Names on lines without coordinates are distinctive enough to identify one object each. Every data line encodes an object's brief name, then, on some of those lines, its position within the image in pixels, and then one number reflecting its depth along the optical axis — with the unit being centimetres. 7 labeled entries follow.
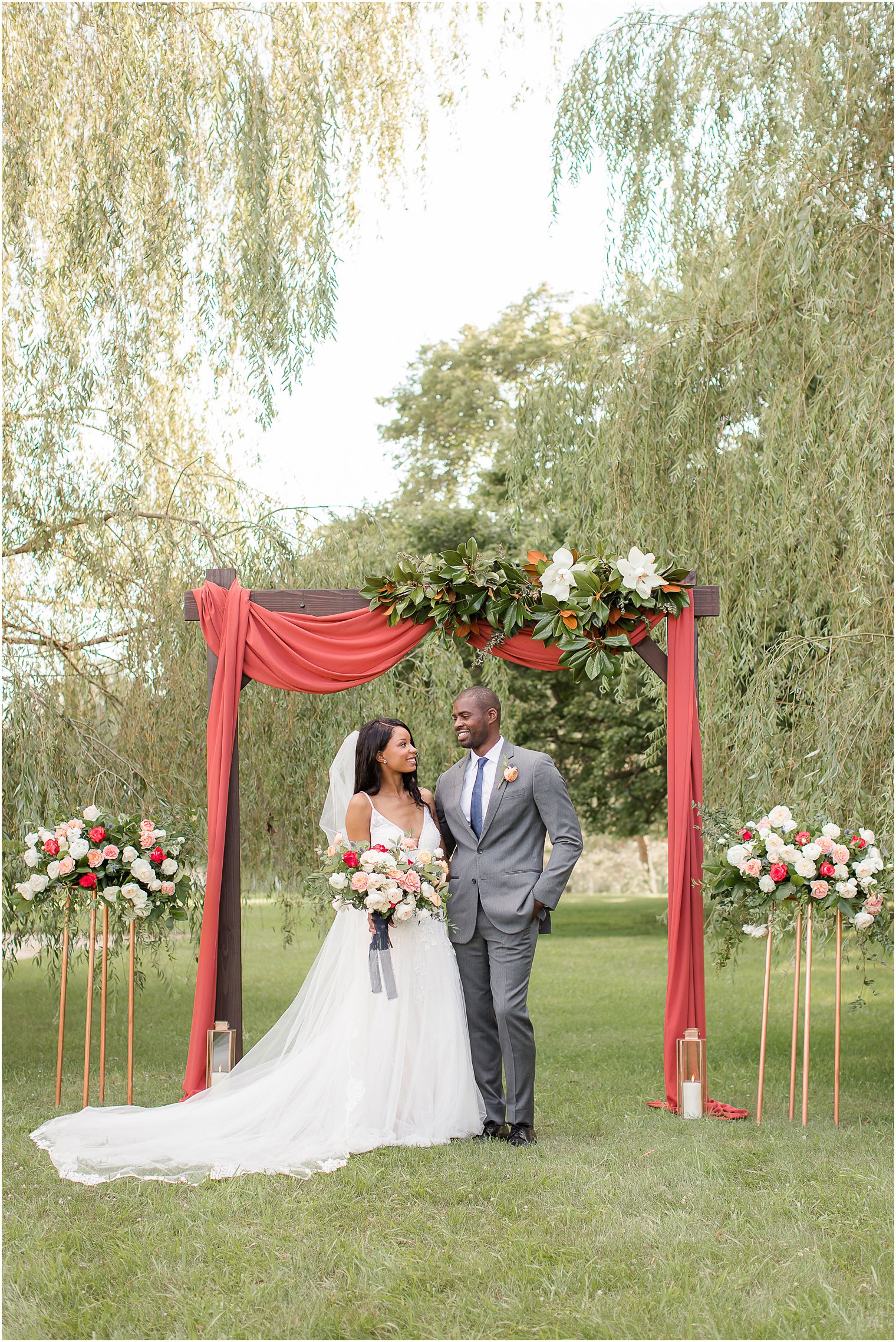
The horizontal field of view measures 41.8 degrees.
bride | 463
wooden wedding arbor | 572
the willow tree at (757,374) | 640
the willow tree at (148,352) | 698
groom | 510
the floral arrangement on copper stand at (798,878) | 529
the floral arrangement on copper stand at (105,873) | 560
